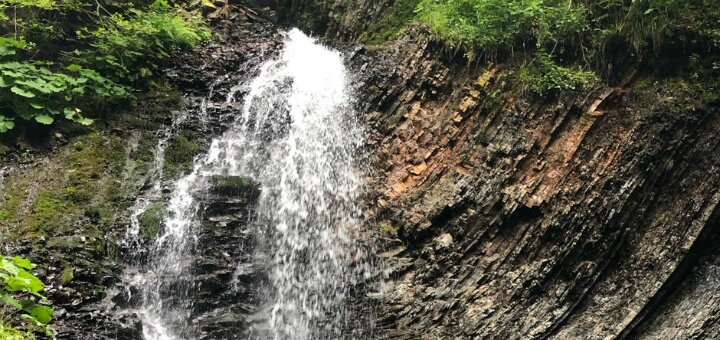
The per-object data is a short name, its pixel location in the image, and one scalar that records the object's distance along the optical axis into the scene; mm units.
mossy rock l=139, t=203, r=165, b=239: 7648
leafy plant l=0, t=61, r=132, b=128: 7984
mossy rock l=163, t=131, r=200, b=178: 8742
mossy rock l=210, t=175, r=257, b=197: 8336
